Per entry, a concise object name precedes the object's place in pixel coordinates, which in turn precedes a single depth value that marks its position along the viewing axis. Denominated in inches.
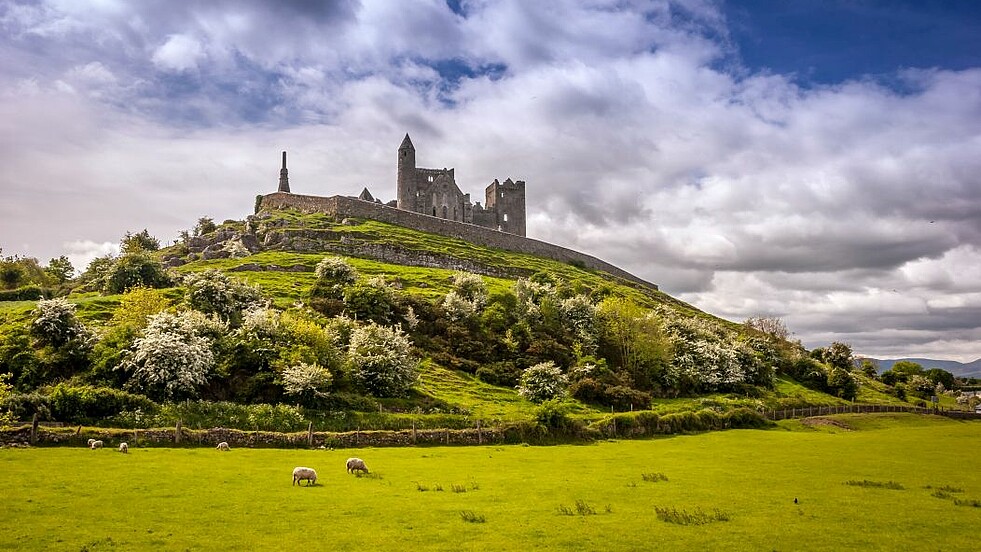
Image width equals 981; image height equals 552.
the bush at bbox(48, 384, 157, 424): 1494.8
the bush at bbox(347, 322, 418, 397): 2074.3
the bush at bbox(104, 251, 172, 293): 3056.1
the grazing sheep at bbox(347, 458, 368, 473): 1189.1
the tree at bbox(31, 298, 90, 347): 1847.9
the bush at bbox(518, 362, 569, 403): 2357.3
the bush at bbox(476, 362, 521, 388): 2541.8
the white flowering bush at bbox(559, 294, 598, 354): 3208.7
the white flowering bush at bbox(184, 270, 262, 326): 2418.8
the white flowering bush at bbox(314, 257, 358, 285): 3107.8
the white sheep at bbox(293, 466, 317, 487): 1048.8
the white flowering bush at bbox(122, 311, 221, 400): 1701.5
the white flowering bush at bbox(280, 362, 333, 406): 1801.2
